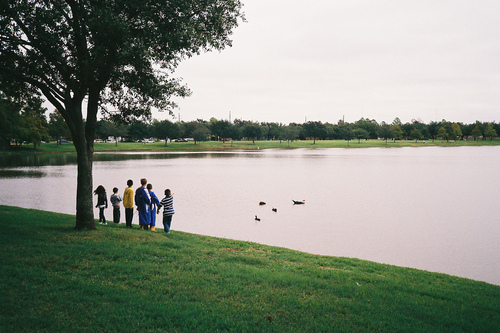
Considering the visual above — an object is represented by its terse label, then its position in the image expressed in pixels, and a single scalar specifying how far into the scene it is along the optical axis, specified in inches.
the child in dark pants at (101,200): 583.2
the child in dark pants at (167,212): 552.4
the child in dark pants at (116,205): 599.6
